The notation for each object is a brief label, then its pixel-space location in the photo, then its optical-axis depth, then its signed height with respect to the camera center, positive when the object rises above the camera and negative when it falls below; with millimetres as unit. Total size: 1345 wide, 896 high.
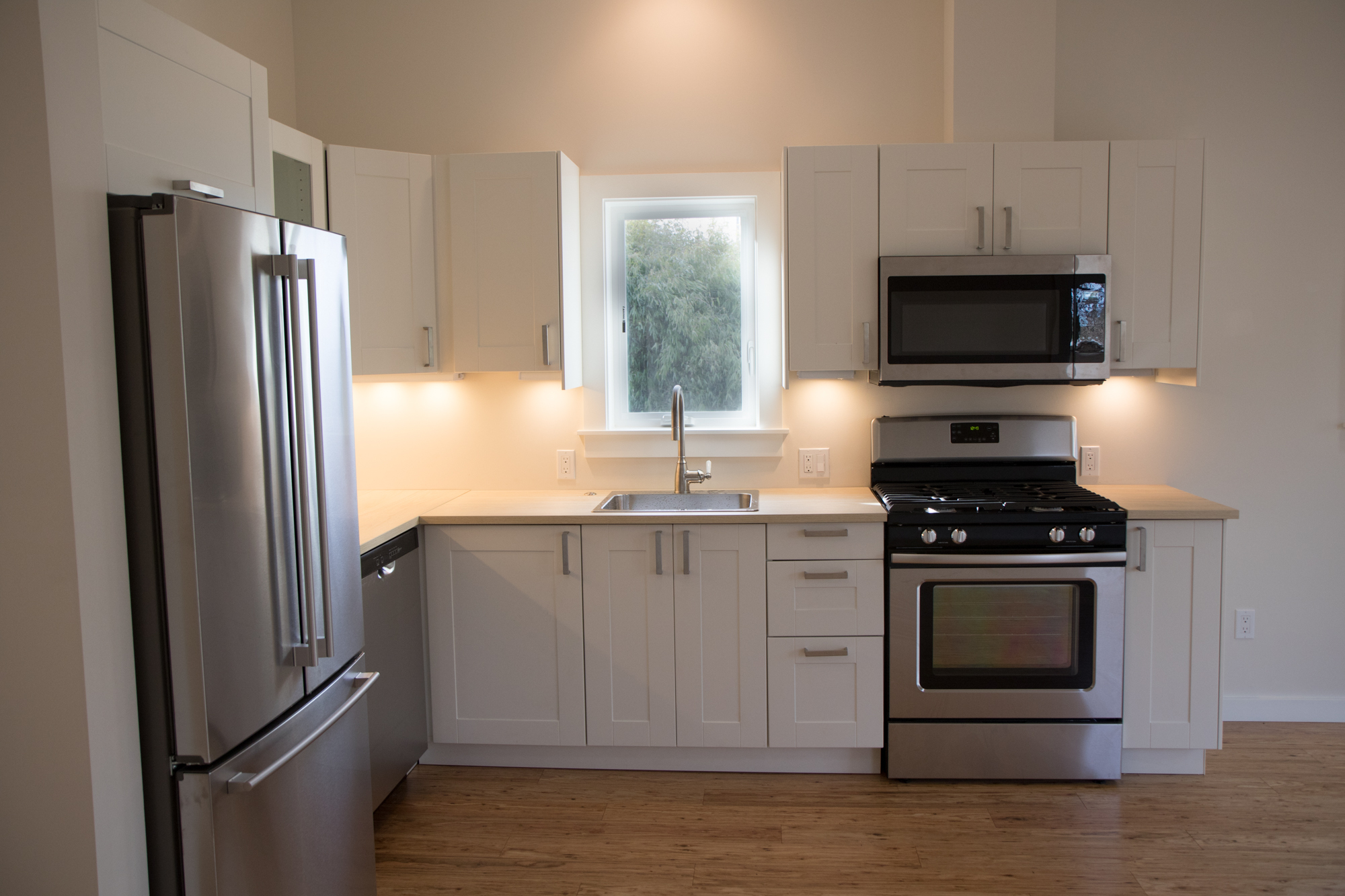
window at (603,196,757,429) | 3445 +319
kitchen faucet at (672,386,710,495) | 3221 -236
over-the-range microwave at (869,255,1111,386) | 2990 +219
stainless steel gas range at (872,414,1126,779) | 2812 -809
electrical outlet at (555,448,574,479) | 3463 -272
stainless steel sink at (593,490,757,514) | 3337 -425
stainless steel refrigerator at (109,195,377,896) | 1571 -262
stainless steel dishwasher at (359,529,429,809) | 2578 -810
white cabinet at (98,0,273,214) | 1627 +588
